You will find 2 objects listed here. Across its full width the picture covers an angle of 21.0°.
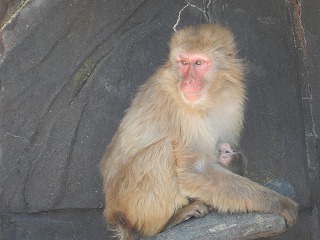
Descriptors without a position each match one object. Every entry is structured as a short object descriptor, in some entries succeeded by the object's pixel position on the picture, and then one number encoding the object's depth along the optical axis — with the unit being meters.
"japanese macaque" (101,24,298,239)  5.76
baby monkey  6.11
